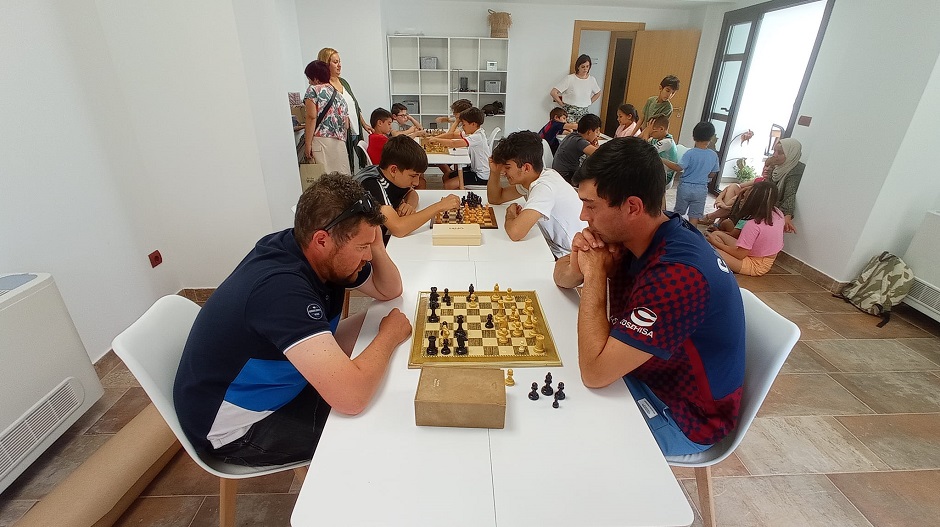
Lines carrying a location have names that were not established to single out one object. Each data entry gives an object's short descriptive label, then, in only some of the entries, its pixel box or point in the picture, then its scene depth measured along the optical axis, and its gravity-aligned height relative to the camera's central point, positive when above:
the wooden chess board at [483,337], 1.24 -0.74
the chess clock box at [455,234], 2.05 -0.68
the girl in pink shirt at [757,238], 3.30 -1.11
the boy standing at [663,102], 4.71 -0.19
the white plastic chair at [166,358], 1.12 -0.73
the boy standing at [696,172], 4.06 -0.77
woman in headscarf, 3.80 -0.71
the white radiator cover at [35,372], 1.60 -1.12
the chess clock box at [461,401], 0.98 -0.67
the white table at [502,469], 0.84 -0.77
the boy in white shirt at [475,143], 4.30 -0.59
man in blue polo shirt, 1.04 -0.64
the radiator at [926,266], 2.90 -1.13
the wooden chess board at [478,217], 2.34 -0.70
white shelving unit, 6.63 +0.14
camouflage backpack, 3.02 -1.30
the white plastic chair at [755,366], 1.21 -0.75
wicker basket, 6.32 +0.80
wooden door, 6.28 +0.30
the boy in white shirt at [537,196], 2.13 -0.54
